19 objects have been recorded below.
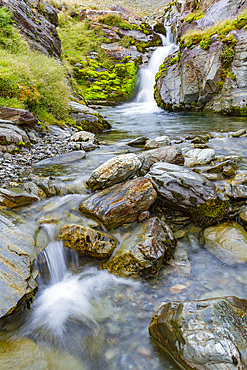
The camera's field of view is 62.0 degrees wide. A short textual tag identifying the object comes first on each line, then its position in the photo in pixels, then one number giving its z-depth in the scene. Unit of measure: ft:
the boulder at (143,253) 9.73
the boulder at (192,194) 12.28
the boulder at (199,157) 17.78
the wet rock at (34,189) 13.97
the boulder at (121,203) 11.97
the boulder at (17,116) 20.77
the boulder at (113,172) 13.93
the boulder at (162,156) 16.58
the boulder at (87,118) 32.53
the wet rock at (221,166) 16.47
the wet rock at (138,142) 25.39
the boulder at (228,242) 10.36
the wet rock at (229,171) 15.53
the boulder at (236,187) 13.23
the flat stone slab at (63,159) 19.88
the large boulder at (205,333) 5.24
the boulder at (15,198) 12.50
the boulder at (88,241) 10.48
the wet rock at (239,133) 26.85
